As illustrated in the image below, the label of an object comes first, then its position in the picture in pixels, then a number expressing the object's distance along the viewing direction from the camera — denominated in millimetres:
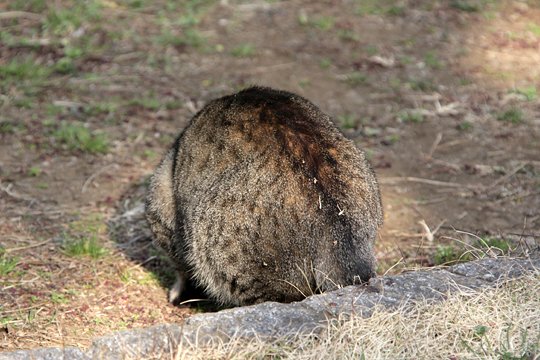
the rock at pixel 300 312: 7727
